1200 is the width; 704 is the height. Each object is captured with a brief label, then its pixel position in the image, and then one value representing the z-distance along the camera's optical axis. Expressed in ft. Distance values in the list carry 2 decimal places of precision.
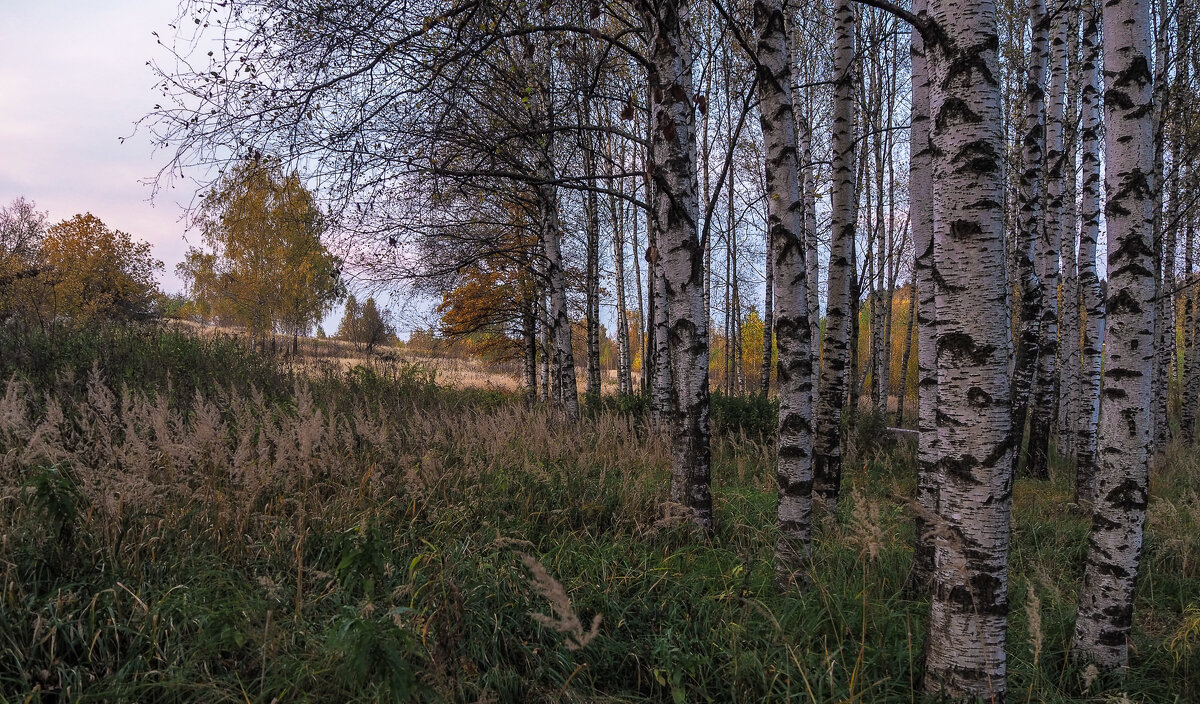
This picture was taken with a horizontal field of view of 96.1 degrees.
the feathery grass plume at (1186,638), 8.95
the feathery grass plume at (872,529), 7.32
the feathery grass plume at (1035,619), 6.37
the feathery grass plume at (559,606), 5.33
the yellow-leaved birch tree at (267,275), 80.24
